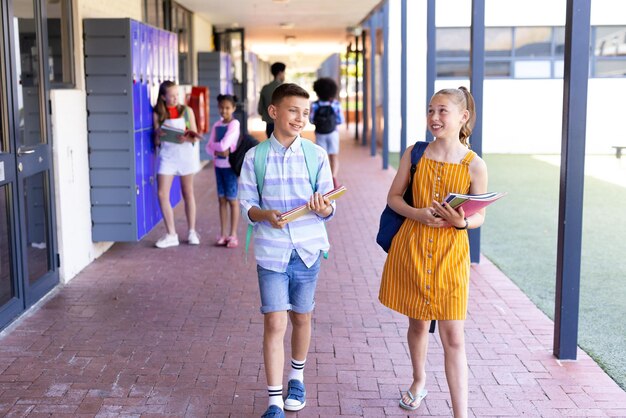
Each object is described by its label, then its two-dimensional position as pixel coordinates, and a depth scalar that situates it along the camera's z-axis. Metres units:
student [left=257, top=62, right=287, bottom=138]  7.11
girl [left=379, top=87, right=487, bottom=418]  3.55
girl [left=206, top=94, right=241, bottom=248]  7.41
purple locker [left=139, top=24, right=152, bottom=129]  7.58
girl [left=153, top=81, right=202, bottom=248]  7.67
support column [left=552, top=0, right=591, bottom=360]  4.38
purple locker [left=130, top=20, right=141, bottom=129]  7.20
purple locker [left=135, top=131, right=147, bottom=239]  7.30
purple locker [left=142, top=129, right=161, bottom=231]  7.66
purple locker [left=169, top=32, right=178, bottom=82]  9.24
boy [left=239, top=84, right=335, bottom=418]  3.69
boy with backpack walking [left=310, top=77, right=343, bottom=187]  10.94
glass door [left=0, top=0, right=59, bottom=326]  5.30
